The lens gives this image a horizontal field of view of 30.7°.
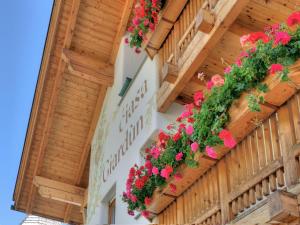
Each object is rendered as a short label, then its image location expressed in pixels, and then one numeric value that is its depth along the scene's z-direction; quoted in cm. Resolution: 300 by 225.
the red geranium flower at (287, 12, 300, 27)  439
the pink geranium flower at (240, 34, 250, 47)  491
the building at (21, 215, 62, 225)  2400
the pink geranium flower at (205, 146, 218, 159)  509
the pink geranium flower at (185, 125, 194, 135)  553
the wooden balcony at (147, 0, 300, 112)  608
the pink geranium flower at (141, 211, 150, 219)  670
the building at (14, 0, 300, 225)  475
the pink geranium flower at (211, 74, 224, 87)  518
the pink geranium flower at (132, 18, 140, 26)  871
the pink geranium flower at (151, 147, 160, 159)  627
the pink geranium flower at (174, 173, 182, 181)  581
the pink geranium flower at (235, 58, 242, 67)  493
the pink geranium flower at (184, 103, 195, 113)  572
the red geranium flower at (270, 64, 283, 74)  431
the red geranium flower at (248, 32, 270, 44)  485
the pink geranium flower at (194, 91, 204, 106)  564
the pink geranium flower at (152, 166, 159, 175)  610
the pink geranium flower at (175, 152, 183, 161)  566
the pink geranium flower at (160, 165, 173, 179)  581
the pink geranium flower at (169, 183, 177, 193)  602
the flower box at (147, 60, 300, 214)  445
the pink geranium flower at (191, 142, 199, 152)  530
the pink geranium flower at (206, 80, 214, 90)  533
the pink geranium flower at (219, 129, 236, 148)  491
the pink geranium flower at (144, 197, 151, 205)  646
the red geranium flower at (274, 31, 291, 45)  437
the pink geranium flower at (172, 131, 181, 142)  589
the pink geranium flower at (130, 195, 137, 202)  664
